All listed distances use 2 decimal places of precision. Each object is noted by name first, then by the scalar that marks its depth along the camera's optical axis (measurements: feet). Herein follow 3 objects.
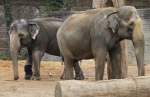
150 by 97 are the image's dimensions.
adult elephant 52.65
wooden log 42.09
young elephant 79.82
